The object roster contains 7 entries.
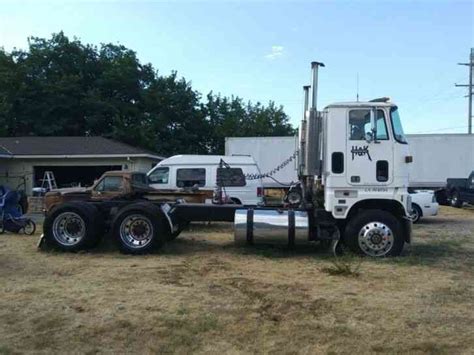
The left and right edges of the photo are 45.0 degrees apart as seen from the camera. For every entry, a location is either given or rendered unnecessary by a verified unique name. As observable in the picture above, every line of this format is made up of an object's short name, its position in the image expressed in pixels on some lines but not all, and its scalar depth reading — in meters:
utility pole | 53.95
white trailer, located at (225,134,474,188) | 27.20
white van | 16.70
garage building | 29.73
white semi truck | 10.74
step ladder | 29.75
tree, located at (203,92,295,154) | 45.99
